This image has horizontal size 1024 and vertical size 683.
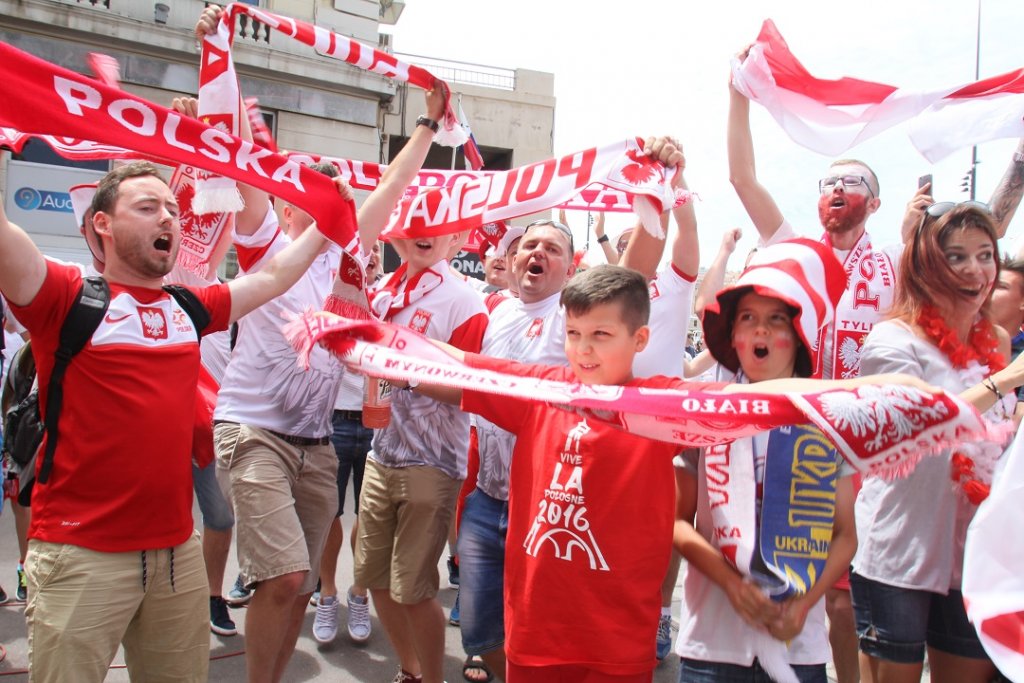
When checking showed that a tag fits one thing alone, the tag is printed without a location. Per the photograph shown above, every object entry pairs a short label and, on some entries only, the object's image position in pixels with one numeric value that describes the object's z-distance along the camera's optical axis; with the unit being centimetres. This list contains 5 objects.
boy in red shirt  231
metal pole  942
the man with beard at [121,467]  246
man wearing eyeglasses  321
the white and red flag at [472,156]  425
